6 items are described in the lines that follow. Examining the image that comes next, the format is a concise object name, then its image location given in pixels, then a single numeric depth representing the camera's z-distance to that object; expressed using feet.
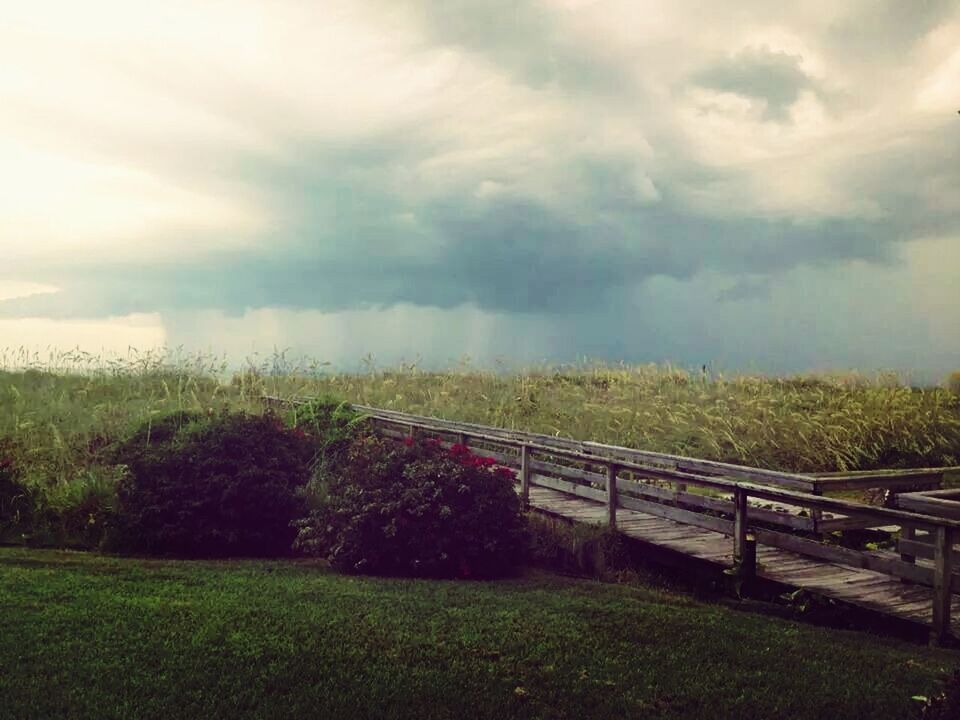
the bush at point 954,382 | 74.32
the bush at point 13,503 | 38.45
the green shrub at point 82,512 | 37.04
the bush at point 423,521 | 31.81
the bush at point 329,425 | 46.88
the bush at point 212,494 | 35.63
